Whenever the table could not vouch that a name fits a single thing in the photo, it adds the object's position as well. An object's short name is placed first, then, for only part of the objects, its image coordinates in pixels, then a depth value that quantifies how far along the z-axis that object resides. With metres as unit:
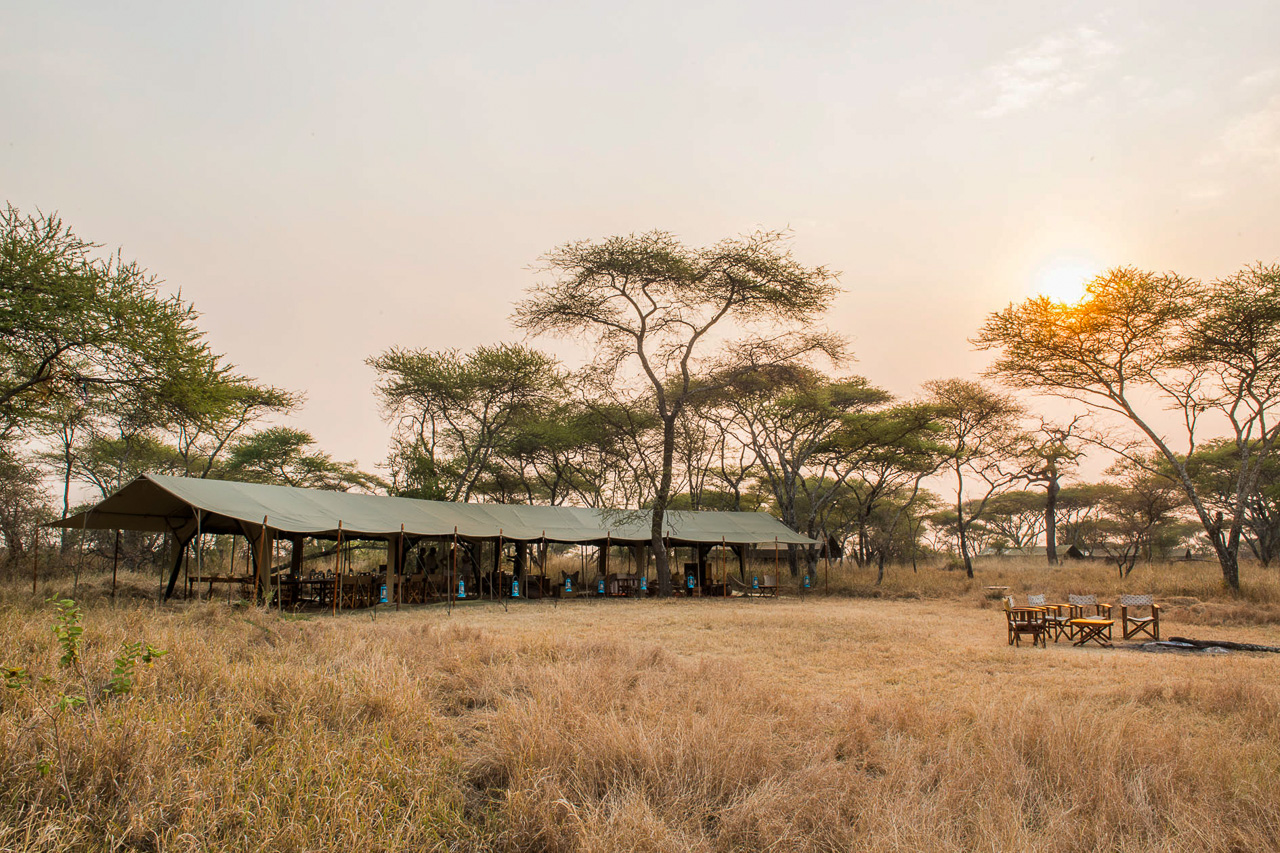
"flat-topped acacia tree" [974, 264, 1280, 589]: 15.51
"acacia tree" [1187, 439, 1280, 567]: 26.95
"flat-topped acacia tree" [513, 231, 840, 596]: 18.34
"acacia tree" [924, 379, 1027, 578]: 25.50
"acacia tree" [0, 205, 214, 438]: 10.66
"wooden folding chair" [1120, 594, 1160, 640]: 10.16
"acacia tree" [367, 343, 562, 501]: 24.39
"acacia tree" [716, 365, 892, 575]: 24.28
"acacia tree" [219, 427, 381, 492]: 27.34
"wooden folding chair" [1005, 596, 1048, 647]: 9.88
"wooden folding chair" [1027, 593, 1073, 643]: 10.23
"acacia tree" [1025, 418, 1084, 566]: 25.82
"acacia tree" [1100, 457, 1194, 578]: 27.72
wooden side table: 9.92
